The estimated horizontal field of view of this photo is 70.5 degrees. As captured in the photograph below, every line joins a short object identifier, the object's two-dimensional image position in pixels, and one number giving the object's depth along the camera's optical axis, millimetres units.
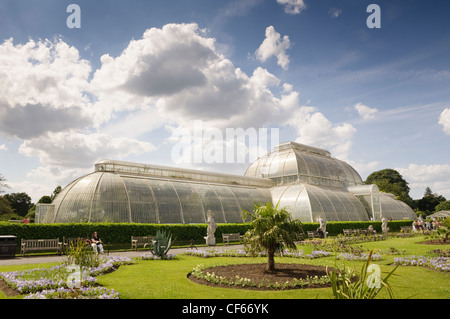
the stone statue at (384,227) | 39312
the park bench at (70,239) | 22781
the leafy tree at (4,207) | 52334
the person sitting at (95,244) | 18808
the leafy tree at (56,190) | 63344
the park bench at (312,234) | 32738
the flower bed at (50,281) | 8594
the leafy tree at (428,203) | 105538
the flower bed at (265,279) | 9977
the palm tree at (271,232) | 11828
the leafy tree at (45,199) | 55969
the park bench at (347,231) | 36706
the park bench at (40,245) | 20669
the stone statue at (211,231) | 27250
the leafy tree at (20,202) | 74812
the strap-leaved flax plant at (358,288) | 5776
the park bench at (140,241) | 24062
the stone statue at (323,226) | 33088
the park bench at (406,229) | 42538
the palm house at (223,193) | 29548
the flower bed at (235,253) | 18812
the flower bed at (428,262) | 13626
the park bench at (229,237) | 29336
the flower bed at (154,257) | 17953
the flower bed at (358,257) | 17150
